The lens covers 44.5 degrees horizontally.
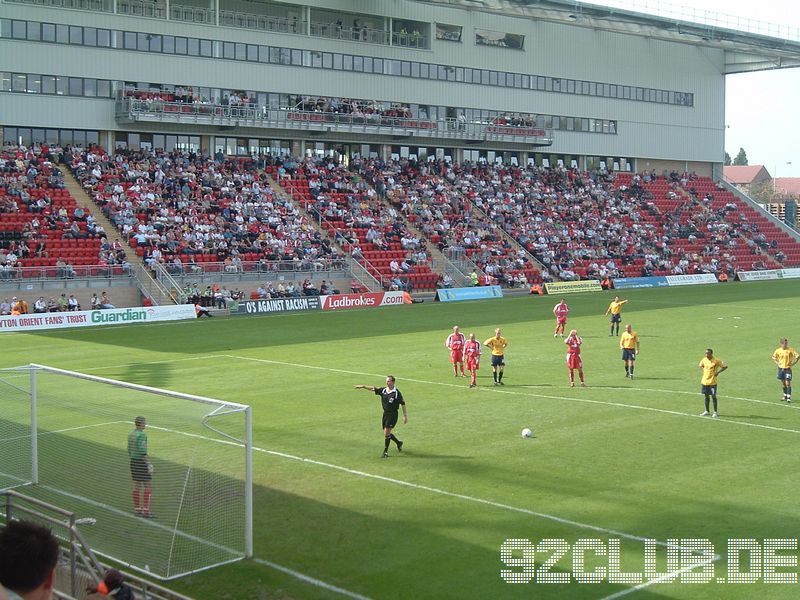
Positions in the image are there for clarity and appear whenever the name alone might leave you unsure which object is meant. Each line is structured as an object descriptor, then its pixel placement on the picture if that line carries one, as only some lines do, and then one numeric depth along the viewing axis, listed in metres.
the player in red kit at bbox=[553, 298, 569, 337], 38.50
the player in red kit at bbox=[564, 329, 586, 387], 27.62
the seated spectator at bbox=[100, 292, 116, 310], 45.38
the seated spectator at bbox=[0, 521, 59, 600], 4.40
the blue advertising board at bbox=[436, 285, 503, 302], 57.09
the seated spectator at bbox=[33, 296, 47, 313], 43.42
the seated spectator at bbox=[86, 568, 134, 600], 9.09
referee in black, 19.50
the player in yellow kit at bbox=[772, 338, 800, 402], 24.98
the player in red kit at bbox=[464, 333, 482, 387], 27.89
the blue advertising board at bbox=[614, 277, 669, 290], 66.50
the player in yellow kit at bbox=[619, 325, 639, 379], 28.89
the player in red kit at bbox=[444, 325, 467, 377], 29.73
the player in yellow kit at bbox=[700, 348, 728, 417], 22.98
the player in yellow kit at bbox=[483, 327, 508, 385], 27.91
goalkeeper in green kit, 15.49
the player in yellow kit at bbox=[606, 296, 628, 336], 38.78
